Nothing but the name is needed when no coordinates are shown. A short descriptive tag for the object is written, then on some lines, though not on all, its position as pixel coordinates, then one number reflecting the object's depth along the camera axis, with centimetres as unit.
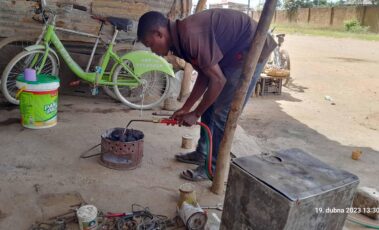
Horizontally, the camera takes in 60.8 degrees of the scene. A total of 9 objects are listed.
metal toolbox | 150
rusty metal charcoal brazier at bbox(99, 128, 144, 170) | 270
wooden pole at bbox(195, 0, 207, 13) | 475
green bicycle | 404
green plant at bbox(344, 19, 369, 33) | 2434
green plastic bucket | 328
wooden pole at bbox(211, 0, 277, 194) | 220
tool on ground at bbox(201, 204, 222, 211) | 238
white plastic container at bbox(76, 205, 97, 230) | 191
